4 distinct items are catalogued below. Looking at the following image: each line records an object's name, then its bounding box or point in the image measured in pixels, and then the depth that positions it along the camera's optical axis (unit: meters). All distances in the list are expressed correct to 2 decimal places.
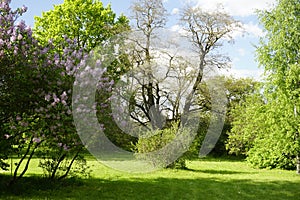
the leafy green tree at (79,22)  28.50
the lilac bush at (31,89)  8.00
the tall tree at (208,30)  24.00
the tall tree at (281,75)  14.77
